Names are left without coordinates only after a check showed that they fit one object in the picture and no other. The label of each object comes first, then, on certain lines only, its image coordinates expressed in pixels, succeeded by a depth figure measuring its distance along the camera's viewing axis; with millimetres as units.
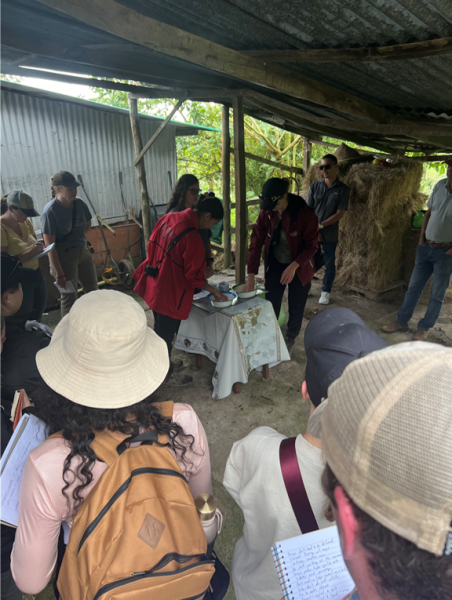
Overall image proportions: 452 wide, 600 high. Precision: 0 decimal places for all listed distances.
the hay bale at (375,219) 5504
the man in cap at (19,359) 1516
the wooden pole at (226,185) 5777
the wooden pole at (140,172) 5438
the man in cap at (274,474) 993
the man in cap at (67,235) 3934
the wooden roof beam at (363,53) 2061
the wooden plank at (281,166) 6126
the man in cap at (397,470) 472
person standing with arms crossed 5242
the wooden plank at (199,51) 1596
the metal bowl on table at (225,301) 3393
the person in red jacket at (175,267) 2969
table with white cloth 3338
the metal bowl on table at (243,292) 3641
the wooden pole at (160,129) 4539
